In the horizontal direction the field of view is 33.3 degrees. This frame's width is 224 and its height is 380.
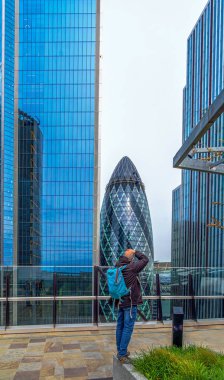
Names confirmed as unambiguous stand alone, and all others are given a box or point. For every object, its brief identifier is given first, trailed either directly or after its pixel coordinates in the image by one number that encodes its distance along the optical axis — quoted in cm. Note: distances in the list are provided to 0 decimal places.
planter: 487
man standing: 571
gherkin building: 11250
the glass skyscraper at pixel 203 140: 6531
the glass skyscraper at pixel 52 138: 7969
